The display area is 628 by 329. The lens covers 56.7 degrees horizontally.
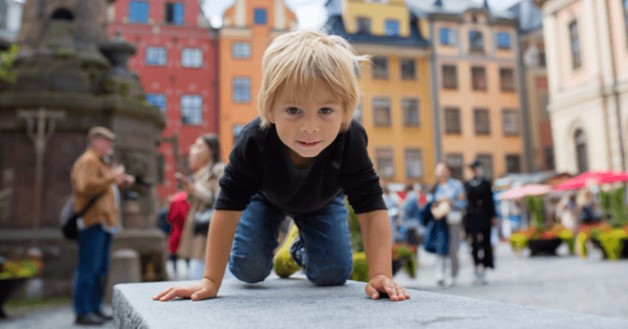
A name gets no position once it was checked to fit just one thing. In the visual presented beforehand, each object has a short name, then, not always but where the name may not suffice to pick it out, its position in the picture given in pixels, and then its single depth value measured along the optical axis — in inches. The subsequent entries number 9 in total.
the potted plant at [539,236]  611.8
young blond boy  80.6
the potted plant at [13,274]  260.8
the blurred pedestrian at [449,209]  354.0
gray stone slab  57.2
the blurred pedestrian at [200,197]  205.0
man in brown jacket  228.8
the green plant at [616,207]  530.9
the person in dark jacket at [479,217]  375.6
